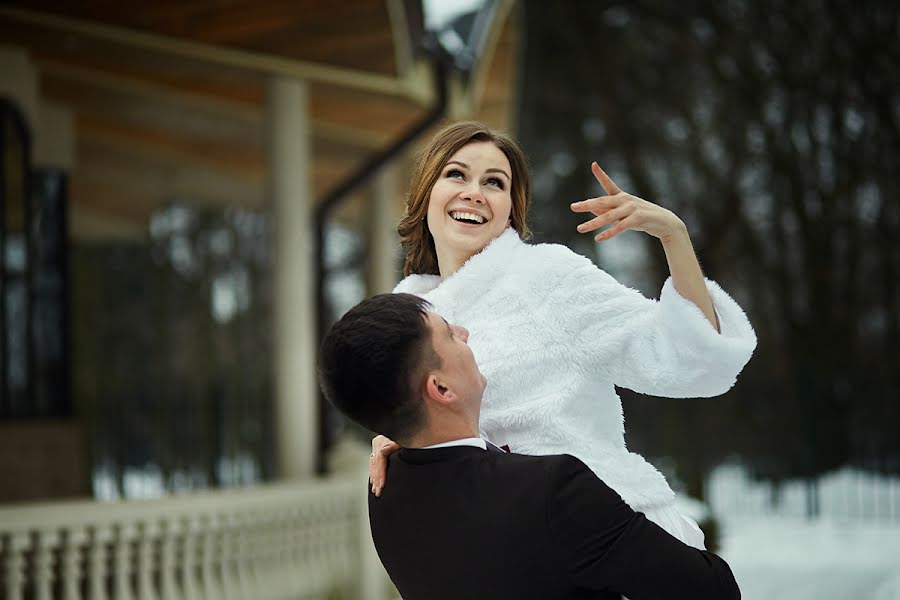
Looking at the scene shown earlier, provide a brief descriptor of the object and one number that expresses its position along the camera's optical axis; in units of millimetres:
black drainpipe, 6926
